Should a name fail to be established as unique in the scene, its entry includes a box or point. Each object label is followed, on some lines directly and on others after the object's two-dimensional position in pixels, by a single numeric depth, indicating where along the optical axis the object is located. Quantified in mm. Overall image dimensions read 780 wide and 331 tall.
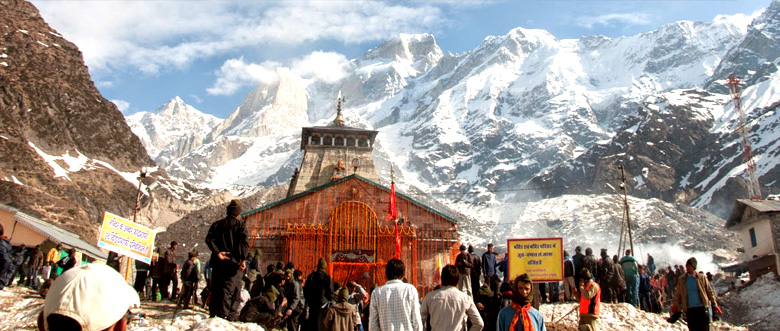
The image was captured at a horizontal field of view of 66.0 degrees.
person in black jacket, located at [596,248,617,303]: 17312
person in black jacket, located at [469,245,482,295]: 15086
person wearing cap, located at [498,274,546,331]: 6852
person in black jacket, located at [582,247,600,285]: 16828
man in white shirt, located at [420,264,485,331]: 7051
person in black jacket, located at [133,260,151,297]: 17078
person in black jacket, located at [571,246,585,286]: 16992
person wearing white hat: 3369
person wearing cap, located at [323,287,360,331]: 8883
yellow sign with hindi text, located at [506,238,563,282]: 13445
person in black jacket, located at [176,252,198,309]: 13477
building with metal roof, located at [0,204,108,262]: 29422
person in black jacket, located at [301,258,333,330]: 10094
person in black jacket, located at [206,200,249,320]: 9914
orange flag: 21875
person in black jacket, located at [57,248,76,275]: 13891
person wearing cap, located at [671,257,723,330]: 9898
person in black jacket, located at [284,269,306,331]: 10852
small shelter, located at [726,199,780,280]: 28641
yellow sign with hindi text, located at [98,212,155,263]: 12711
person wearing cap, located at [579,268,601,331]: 9945
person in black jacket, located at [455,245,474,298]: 13109
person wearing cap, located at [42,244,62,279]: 17078
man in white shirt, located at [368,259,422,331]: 6945
